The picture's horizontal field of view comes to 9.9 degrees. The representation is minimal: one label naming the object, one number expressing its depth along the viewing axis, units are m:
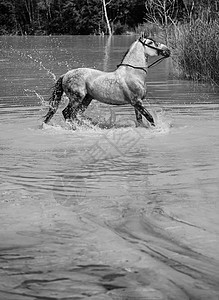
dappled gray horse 16.43
